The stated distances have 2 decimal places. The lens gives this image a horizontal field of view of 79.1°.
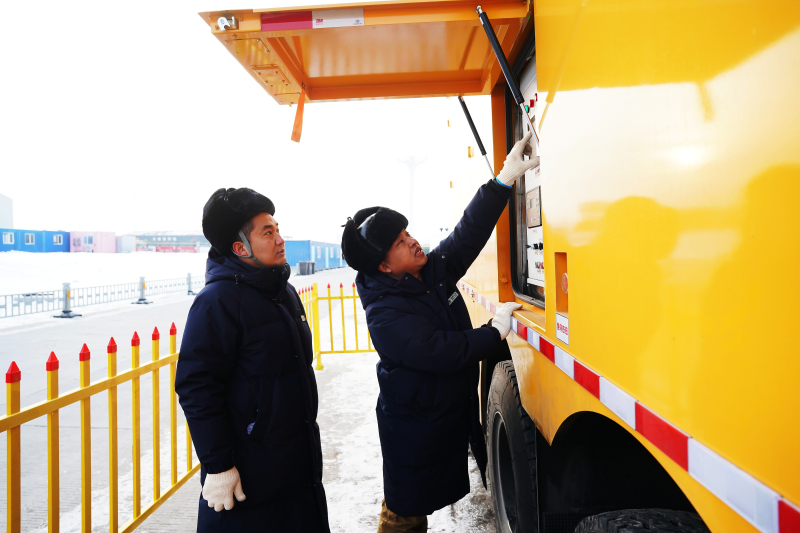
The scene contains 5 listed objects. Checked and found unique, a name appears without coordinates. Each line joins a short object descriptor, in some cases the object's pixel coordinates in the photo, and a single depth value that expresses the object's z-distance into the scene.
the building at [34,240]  36.65
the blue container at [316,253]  38.86
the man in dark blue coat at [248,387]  1.90
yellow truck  0.64
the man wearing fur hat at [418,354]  2.15
